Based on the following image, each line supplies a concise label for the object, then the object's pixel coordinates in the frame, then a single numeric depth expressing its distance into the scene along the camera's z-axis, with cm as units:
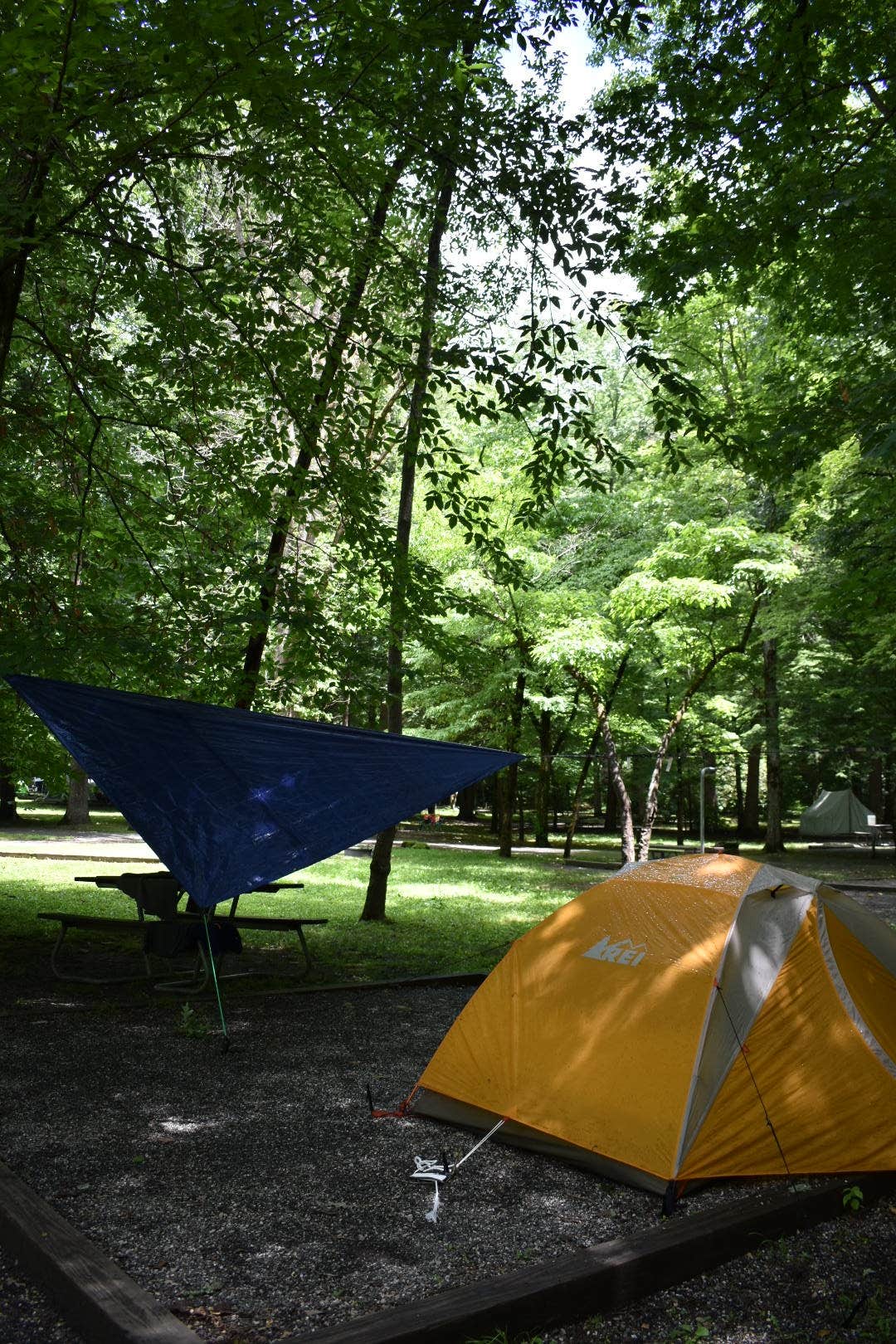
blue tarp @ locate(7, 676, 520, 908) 590
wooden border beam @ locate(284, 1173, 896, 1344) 267
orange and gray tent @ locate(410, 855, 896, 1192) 393
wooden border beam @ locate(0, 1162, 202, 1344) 261
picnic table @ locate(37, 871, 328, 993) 707
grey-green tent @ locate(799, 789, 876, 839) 2817
